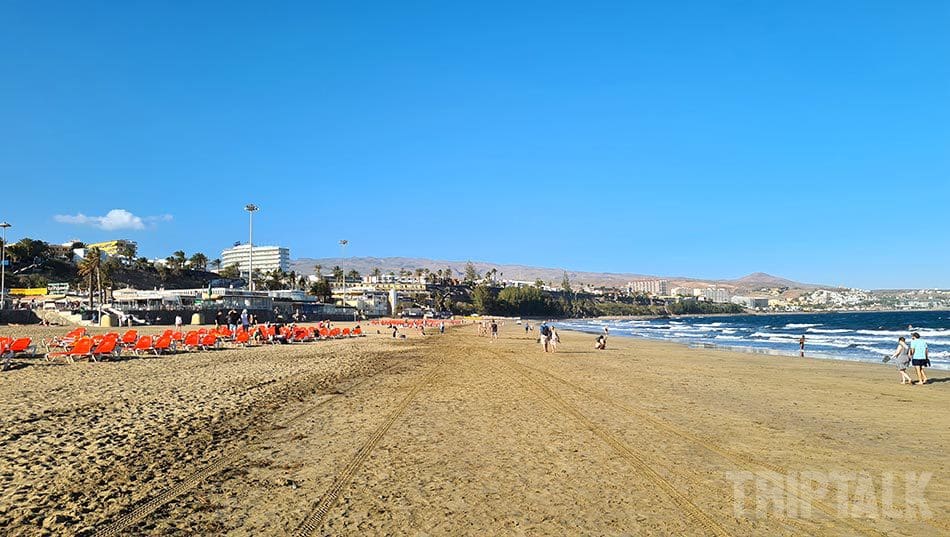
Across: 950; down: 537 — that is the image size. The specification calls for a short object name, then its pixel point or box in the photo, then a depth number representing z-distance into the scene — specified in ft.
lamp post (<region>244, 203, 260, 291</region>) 253.65
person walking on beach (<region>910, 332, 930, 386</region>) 50.80
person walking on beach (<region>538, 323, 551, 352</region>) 91.09
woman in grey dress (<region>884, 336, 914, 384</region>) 52.60
